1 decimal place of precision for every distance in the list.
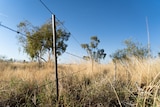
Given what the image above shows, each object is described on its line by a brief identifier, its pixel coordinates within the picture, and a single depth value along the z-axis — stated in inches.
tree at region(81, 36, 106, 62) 818.2
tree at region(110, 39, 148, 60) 496.2
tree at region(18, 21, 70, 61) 357.1
